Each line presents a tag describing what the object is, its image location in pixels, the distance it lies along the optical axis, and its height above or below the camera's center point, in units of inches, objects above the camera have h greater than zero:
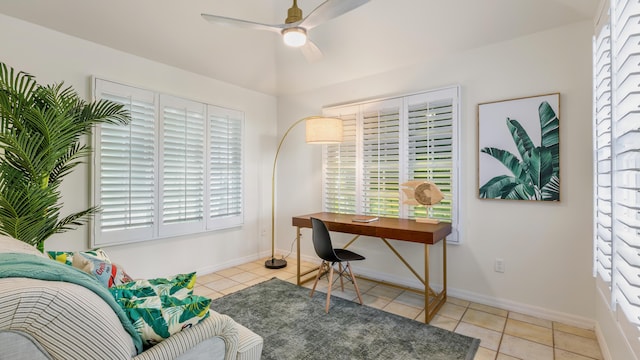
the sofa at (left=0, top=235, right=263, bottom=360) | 26.3 -14.6
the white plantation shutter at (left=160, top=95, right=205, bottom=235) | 134.2 +7.4
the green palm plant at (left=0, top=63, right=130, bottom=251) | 73.8 +6.5
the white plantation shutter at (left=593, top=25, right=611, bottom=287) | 70.8 +7.9
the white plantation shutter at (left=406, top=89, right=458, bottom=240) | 120.4 +15.7
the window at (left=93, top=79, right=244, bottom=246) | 117.0 +5.0
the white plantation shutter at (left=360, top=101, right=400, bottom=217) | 135.9 +10.6
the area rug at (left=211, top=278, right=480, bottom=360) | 83.8 -48.6
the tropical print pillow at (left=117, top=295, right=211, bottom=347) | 43.5 -20.8
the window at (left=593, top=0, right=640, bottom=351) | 51.4 +5.4
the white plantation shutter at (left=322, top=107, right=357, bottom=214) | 150.1 +5.2
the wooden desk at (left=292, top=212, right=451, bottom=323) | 101.9 -19.2
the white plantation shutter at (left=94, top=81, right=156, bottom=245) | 115.1 +3.6
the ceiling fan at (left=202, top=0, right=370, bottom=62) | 75.9 +45.5
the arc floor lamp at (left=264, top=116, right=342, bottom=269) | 127.5 +22.0
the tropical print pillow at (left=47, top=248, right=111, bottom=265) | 61.6 -16.8
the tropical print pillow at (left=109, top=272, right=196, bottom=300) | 48.3 -19.4
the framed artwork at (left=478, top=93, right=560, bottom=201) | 100.4 +12.1
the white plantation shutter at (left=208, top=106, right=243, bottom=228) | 152.7 +6.8
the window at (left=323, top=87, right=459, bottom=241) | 121.5 +12.3
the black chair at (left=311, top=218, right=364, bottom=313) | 109.3 -26.6
